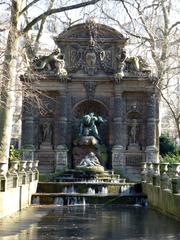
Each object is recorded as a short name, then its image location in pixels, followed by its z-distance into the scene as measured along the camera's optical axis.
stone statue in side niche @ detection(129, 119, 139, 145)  31.73
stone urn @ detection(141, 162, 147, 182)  25.82
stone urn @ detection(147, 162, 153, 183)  23.34
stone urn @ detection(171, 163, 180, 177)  18.32
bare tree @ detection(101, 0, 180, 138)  27.86
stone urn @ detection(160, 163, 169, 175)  22.07
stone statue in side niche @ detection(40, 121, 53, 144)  31.88
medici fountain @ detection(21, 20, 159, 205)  30.91
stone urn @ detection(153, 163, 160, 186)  20.87
